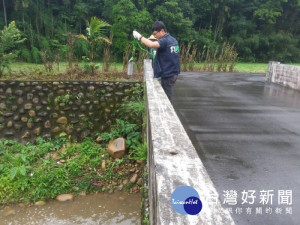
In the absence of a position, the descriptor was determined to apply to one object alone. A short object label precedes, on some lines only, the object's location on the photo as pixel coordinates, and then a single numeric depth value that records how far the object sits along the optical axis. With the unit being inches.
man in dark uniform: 172.6
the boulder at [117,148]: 239.1
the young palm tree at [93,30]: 339.6
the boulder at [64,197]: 210.7
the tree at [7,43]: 316.5
